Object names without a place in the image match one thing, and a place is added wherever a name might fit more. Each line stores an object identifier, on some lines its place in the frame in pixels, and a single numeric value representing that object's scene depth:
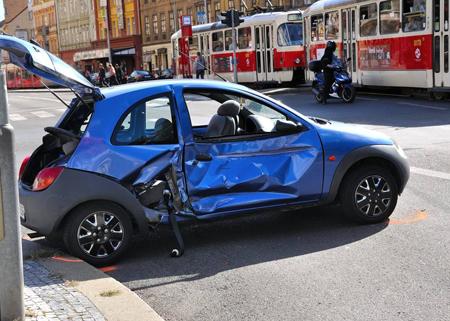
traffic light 25.14
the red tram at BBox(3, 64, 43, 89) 74.17
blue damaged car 5.67
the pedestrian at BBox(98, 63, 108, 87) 41.55
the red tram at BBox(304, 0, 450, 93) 17.77
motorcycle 19.33
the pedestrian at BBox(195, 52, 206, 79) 31.59
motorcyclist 19.20
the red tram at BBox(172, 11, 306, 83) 28.17
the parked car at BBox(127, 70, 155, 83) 43.66
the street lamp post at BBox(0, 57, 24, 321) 3.78
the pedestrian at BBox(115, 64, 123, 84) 50.81
